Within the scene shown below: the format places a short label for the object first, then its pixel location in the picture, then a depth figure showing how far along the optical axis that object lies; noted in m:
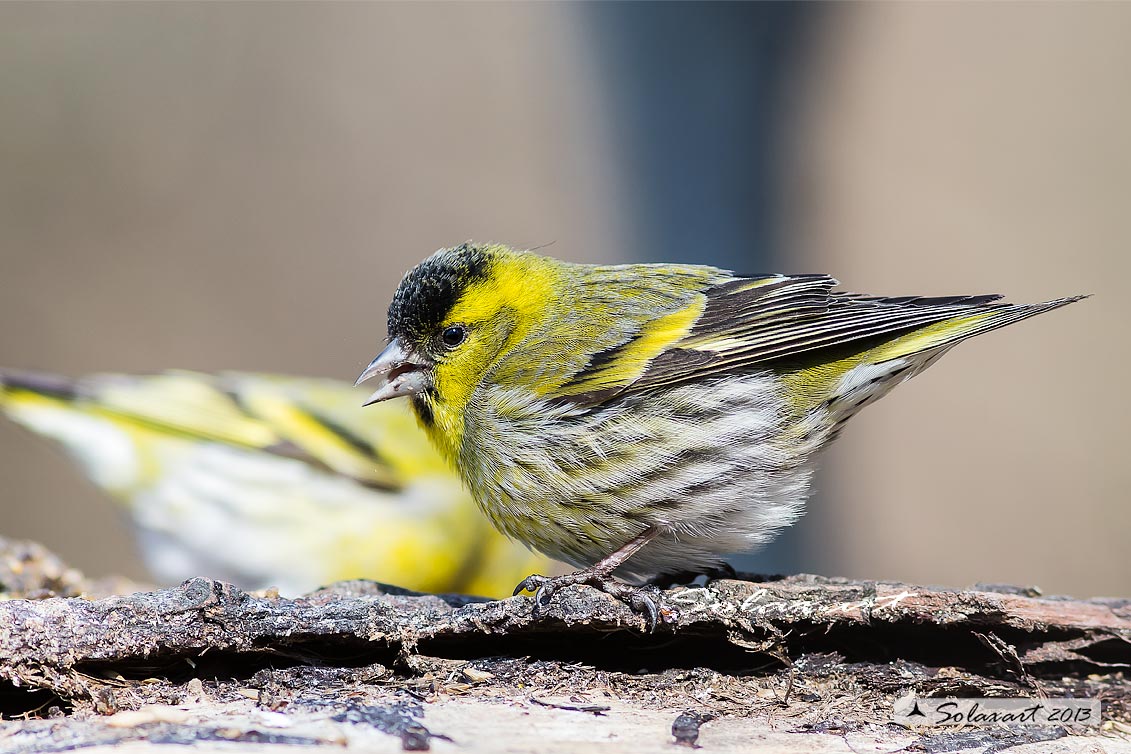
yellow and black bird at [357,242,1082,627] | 5.44
